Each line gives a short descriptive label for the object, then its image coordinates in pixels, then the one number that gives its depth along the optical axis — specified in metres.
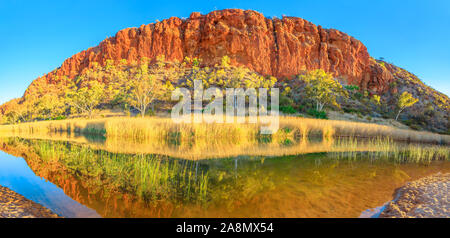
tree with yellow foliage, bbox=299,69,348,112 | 35.28
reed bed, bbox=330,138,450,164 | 7.63
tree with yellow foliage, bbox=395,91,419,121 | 37.82
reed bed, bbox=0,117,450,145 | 12.27
